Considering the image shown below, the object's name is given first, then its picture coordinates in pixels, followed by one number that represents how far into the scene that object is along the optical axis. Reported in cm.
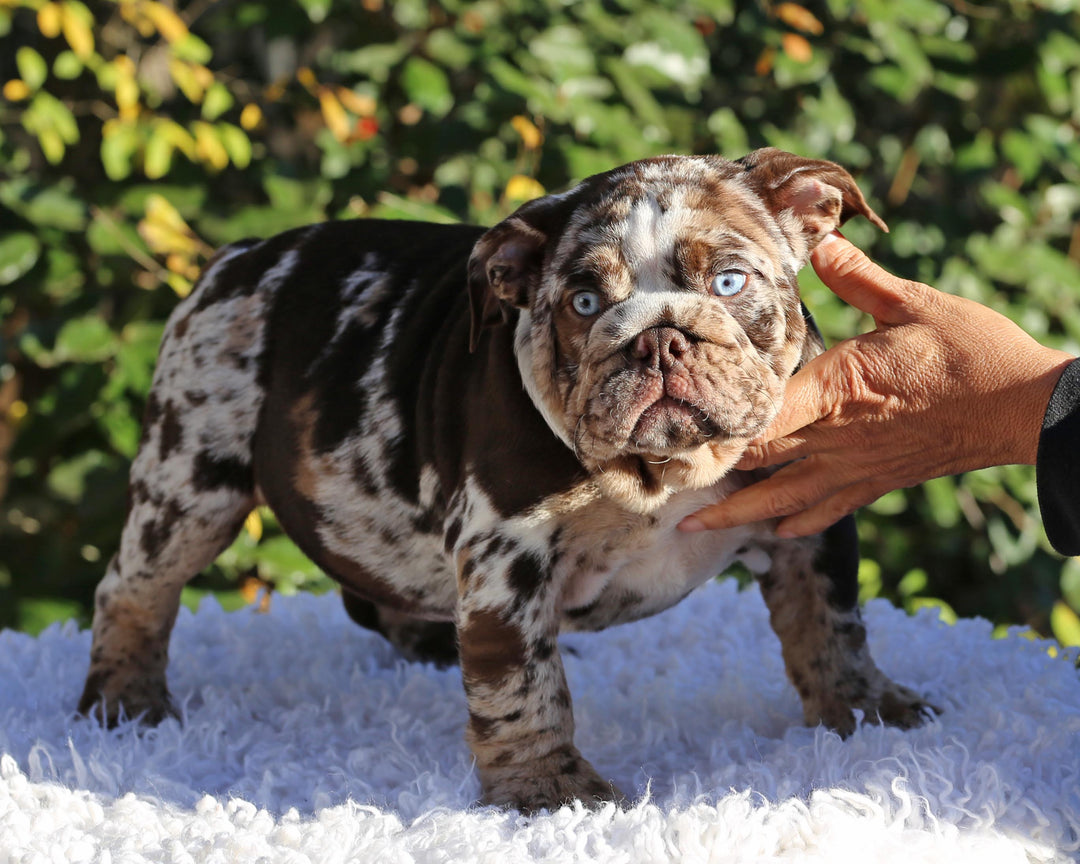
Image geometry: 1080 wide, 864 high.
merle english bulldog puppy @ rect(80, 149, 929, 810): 246
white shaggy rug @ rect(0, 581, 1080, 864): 228
